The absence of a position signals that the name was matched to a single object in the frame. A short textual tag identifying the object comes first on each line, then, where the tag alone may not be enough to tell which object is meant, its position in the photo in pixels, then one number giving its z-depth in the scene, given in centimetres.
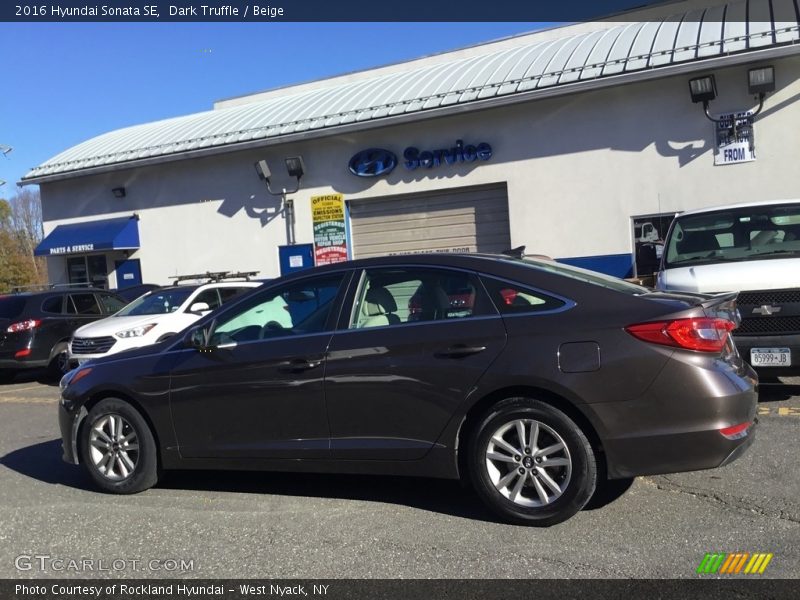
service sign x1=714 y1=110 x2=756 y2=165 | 1266
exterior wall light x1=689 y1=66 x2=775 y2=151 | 1222
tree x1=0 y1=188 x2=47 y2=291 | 5072
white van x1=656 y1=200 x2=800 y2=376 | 670
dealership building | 1283
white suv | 1018
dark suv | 1138
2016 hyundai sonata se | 397
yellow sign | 1666
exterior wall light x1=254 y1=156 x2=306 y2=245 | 1666
